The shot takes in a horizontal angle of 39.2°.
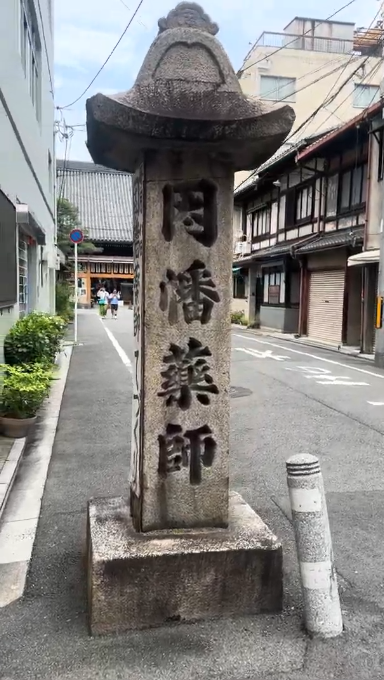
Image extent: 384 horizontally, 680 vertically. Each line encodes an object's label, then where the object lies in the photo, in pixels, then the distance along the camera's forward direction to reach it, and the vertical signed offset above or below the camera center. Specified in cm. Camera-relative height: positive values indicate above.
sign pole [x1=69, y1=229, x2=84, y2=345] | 1864 +171
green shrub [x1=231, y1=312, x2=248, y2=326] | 3325 -187
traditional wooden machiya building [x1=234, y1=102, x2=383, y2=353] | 1750 +231
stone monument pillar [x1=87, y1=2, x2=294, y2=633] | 316 -31
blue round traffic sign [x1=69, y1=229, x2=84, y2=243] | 1863 +170
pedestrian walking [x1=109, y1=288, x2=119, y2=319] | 3778 -126
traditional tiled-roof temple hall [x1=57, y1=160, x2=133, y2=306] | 5050 +596
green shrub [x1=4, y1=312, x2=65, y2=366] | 889 -100
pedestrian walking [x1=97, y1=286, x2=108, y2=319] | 3819 -128
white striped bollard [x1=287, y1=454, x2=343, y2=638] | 314 -151
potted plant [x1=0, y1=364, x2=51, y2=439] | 702 -152
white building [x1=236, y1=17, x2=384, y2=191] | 3662 +1487
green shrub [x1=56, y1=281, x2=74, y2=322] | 2664 -82
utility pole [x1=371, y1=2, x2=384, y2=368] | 1503 -68
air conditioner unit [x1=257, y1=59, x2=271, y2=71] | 3694 +1532
